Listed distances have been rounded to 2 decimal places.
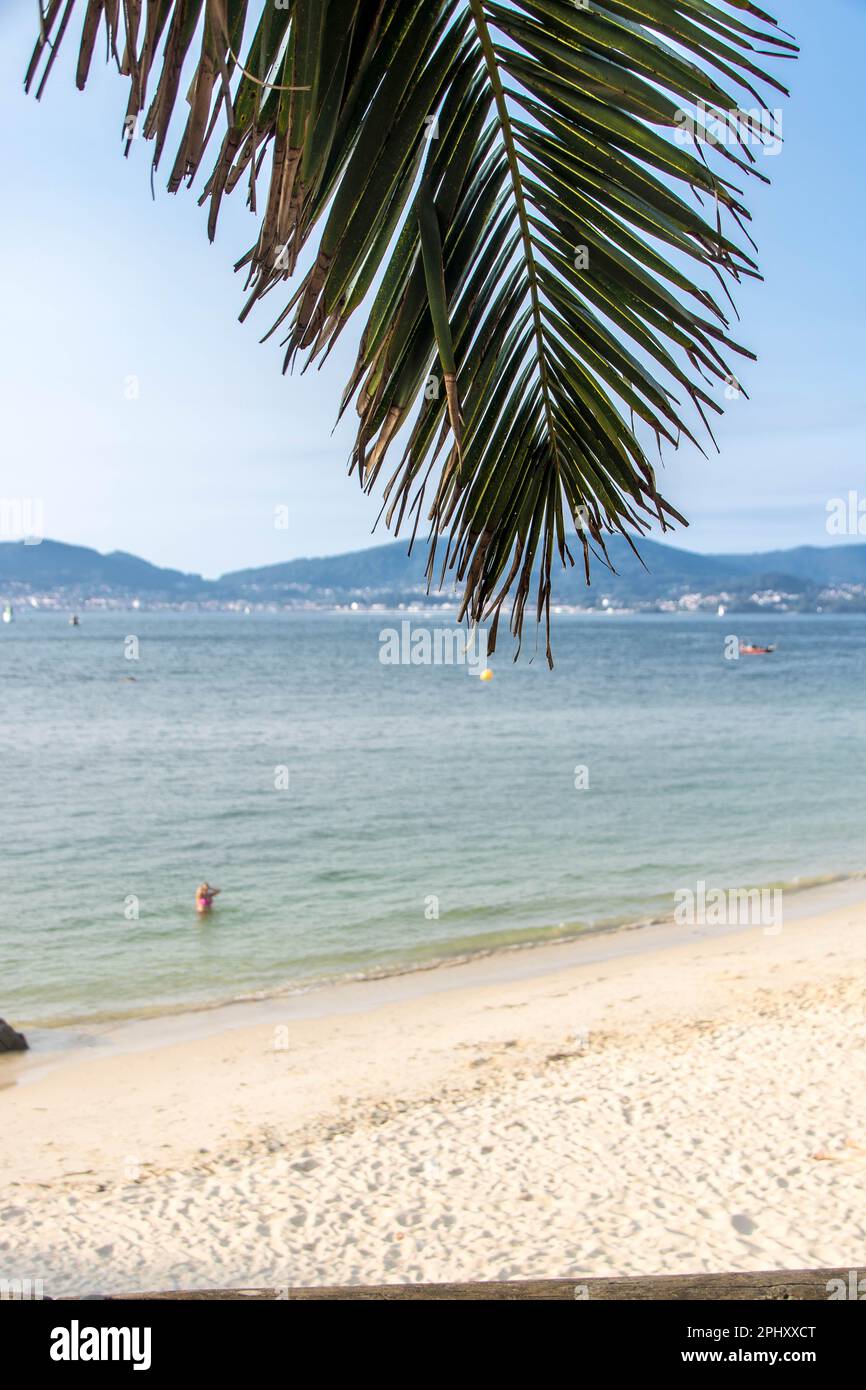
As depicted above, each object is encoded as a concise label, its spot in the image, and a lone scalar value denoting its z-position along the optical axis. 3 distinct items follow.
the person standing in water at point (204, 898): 15.99
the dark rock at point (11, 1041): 10.25
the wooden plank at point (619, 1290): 2.01
